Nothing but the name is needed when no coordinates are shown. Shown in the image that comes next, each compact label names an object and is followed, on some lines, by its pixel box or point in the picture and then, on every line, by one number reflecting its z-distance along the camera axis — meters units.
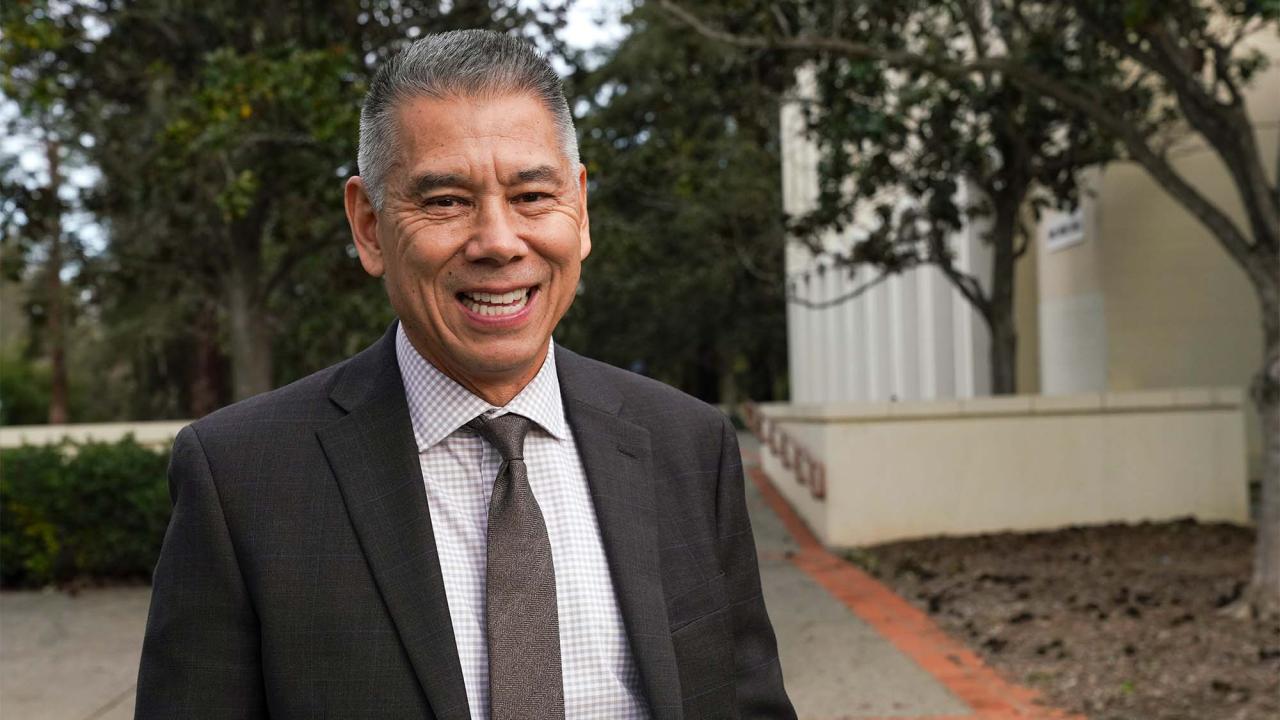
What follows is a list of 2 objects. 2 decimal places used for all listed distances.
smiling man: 1.89
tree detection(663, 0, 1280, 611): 7.95
